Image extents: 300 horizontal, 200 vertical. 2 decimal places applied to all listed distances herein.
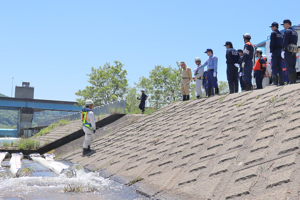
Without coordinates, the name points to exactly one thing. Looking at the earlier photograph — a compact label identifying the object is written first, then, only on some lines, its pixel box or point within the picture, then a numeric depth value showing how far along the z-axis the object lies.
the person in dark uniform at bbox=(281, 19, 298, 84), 9.78
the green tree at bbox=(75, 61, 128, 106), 51.34
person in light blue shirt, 13.11
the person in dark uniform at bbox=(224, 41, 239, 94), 12.36
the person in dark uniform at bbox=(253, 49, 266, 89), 12.76
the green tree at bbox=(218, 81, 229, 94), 62.56
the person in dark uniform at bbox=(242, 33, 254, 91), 11.79
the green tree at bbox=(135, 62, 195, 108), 50.78
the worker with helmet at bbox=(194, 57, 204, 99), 14.43
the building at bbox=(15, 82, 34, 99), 79.50
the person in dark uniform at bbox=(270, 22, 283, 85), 10.80
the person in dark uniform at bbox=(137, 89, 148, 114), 20.47
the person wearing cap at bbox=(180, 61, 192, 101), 15.09
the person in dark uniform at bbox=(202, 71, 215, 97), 13.76
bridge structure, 59.59
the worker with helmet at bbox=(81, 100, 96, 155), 12.62
